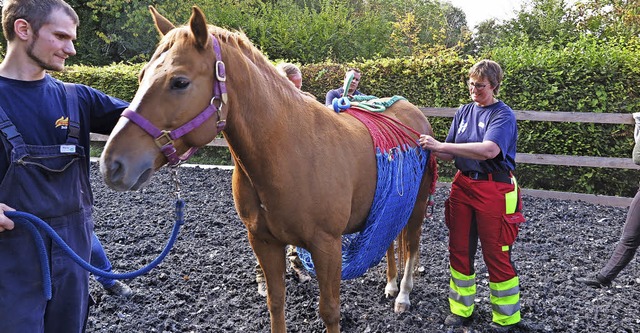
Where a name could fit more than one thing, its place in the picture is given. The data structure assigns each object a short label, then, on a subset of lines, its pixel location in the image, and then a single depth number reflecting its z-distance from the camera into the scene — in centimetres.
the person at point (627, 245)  363
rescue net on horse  288
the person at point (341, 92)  471
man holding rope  170
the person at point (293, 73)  445
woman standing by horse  292
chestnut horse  179
